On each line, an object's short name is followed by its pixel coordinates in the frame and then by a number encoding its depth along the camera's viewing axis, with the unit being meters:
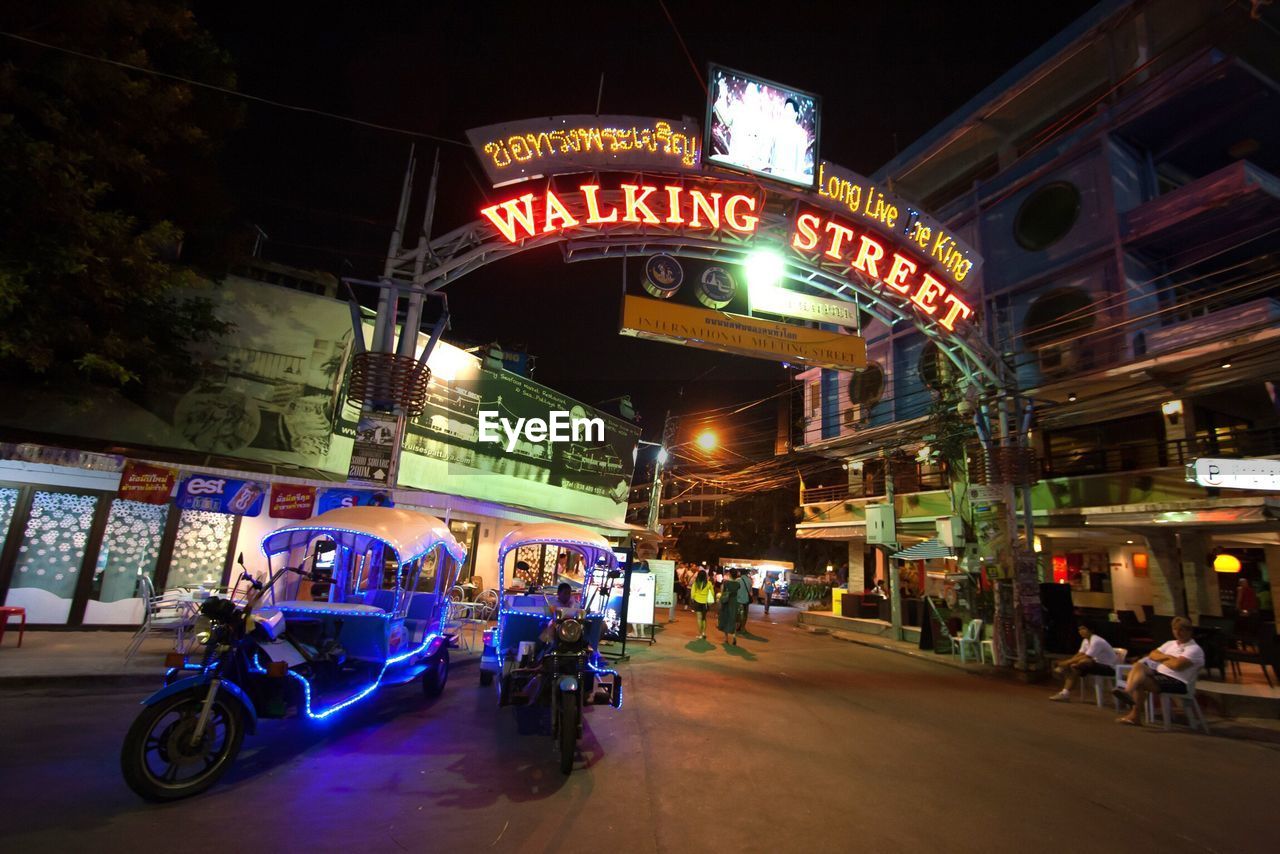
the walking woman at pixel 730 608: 15.15
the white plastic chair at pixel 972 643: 13.27
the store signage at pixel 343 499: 11.52
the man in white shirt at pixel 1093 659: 9.22
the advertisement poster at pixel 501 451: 16.17
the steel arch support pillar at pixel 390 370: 8.43
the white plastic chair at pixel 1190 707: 7.80
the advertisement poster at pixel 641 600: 14.62
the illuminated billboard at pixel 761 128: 10.16
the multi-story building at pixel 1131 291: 13.72
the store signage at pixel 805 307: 11.20
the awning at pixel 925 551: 16.39
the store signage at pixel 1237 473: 7.78
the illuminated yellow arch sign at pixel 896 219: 11.25
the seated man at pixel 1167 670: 7.87
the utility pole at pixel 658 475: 23.62
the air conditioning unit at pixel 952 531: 14.29
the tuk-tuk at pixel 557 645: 5.83
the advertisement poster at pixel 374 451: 8.37
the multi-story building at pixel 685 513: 51.12
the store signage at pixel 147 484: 10.38
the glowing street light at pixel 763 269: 11.20
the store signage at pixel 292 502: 12.26
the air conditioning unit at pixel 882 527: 17.96
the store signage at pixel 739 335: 10.03
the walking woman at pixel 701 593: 16.81
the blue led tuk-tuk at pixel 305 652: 4.53
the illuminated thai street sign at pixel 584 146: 9.73
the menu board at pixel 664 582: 17.59
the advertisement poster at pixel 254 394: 11.62
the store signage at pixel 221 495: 10.98
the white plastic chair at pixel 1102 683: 9.24
